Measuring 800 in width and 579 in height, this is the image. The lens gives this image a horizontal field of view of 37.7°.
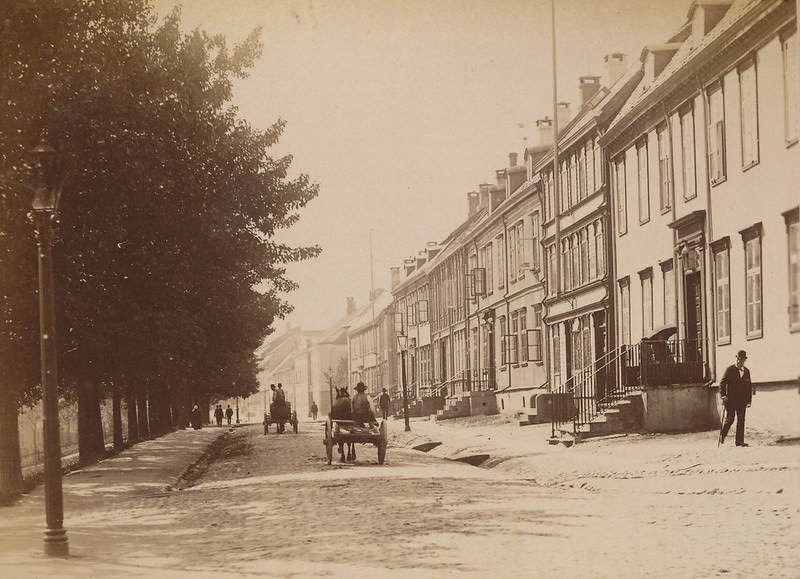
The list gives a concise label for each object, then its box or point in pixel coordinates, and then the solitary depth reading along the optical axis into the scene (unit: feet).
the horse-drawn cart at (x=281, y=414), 140.05
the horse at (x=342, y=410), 79.20
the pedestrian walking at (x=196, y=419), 204.38
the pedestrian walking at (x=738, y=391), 67.10
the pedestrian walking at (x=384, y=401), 161.98
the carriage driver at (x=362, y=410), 78.84
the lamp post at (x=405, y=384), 134.95
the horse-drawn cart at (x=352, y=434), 77.25
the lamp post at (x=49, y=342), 37.09
